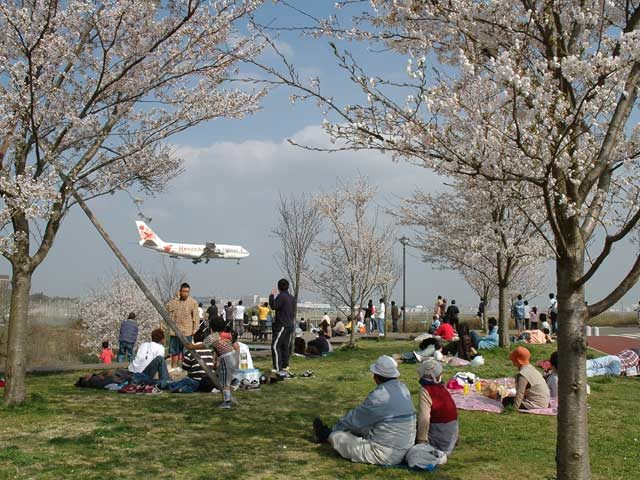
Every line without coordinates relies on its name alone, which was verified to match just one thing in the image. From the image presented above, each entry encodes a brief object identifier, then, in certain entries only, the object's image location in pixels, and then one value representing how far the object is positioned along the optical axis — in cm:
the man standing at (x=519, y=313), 2378
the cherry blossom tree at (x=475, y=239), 1474
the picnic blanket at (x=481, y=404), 789
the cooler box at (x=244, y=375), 958
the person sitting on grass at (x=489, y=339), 1553
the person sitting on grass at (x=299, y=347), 1662
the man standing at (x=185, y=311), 1136
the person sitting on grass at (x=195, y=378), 927
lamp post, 3135
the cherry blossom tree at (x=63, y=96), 771
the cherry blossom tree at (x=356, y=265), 2169
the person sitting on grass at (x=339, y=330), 2484
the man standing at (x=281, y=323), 1095
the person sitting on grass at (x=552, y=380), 856
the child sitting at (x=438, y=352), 1201
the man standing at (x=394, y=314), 3032
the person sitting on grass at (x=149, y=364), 973
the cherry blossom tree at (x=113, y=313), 3212
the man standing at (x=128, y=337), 1584
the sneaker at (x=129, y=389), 939
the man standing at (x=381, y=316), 2625
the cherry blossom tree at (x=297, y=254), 2016
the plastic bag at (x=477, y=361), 1222
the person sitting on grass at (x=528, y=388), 791
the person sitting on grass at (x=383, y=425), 548
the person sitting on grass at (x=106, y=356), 1712
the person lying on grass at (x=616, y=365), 1152
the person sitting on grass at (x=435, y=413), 570
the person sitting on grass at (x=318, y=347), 1642
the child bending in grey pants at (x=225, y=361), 802
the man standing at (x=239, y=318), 2604
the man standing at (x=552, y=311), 2158
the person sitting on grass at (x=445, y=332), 1545
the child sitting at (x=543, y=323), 1961
